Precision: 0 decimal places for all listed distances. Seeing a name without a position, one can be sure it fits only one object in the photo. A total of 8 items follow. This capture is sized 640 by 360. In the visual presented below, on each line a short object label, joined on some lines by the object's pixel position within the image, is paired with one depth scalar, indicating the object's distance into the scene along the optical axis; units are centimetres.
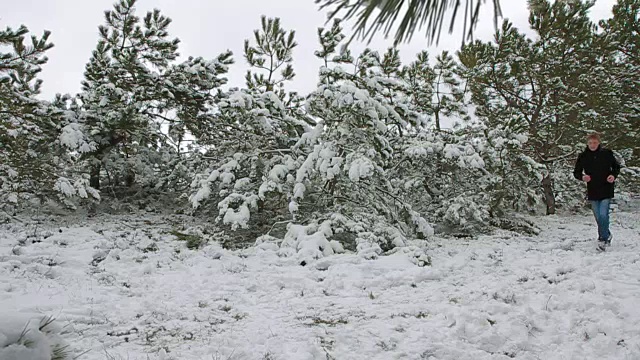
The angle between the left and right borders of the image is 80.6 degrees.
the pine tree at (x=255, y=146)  693
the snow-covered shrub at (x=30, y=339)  110
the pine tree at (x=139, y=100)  782
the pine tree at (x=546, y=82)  953
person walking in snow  532
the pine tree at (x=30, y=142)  609
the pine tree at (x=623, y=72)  968
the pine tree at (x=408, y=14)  174
